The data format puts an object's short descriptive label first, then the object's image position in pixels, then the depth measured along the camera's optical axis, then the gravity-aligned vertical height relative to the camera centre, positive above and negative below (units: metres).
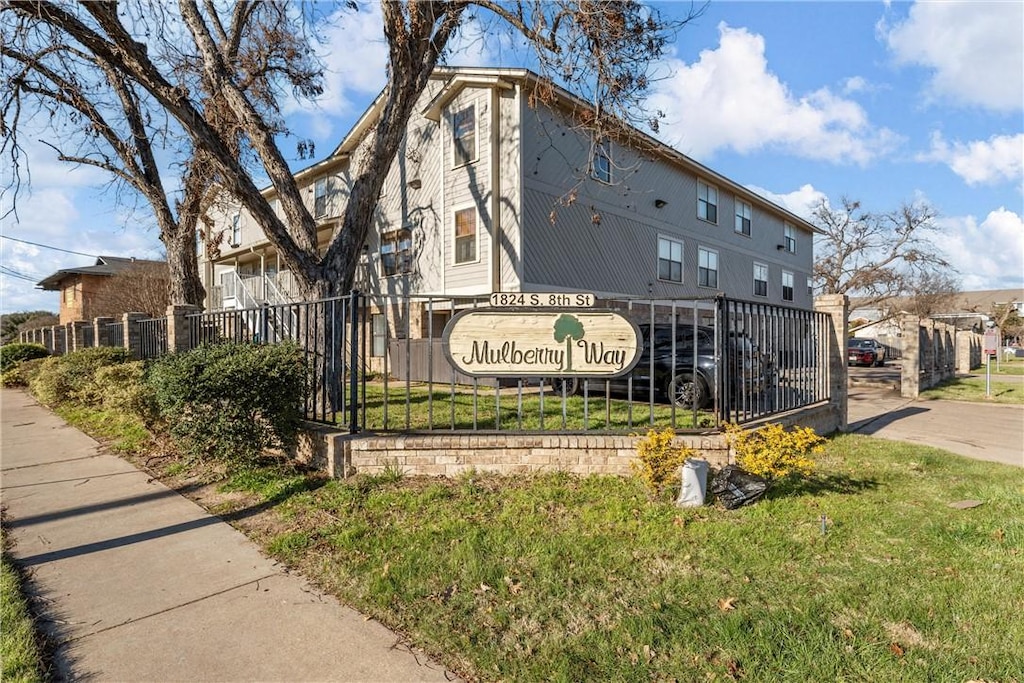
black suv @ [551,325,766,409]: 8.75 -0.43
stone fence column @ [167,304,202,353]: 10.05 +0.41
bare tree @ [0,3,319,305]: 10.16 +5.00
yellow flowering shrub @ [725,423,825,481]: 4.73 -0.99
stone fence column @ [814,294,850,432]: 8.40 -0.26
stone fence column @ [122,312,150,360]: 13.02 +0.32
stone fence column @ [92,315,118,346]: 15.30 +0.47
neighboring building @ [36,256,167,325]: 27.78 +3.71
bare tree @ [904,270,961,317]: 33.76 +3.23
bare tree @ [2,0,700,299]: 7.07 +3.98
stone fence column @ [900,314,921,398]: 13.80 -0.53
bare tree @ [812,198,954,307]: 23.36 +3.61
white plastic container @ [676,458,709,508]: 4.75 -1.31
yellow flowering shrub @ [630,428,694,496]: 4.82 -1.05
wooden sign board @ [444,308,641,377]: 5.61 +0.05
